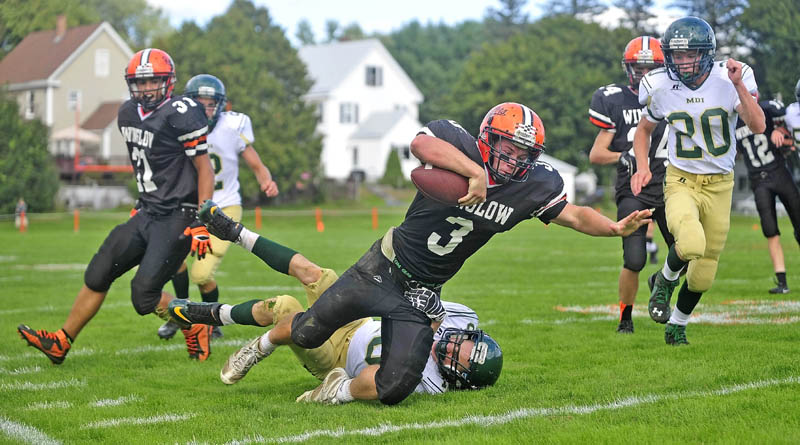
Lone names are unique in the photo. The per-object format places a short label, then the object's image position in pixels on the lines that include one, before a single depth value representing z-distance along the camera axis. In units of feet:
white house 165.89
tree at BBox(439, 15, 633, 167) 147.13
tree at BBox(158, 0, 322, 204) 126.21
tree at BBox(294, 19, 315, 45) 303.89
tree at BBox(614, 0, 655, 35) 176.86
